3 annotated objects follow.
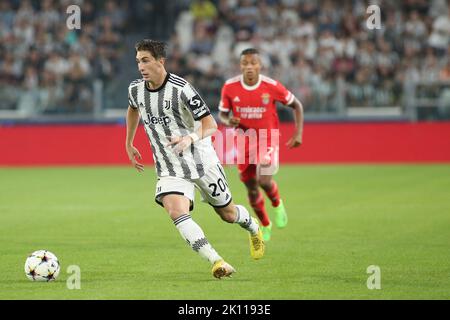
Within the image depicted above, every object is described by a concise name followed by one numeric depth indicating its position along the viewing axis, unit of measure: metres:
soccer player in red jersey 23.97
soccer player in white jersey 16.94
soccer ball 16.62
